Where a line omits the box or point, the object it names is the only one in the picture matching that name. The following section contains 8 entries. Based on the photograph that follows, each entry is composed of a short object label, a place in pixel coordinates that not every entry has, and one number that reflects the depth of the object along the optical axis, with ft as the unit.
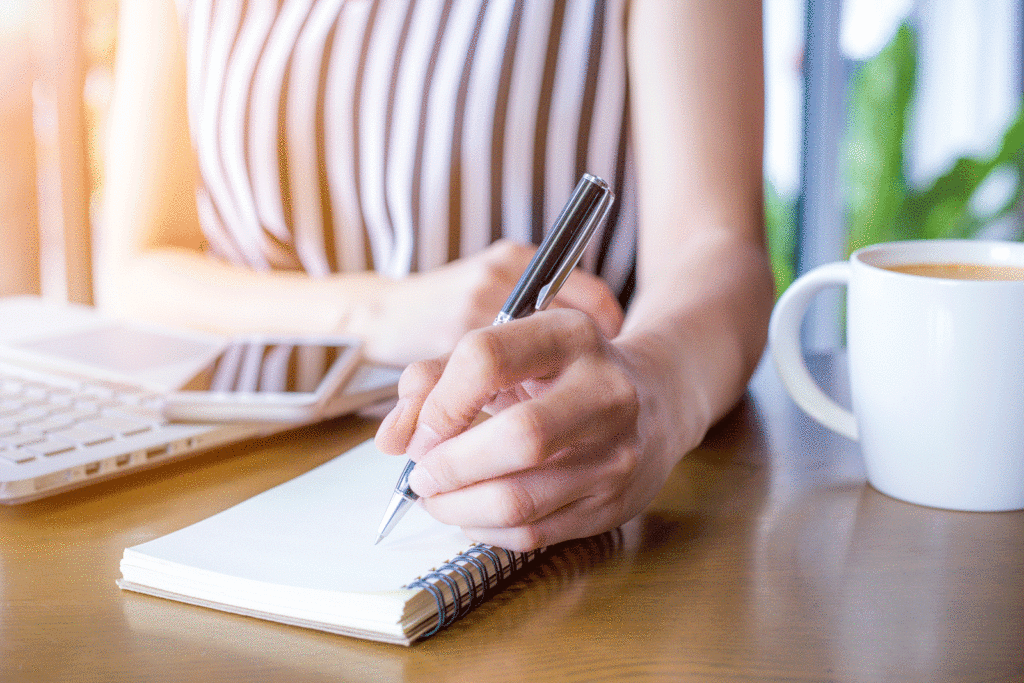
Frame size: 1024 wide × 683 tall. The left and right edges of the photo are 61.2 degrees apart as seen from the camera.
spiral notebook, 1.15
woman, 2.58
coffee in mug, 1.67
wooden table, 1.10
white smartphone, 1.94
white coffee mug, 1.43
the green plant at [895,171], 7.47
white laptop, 1.65
